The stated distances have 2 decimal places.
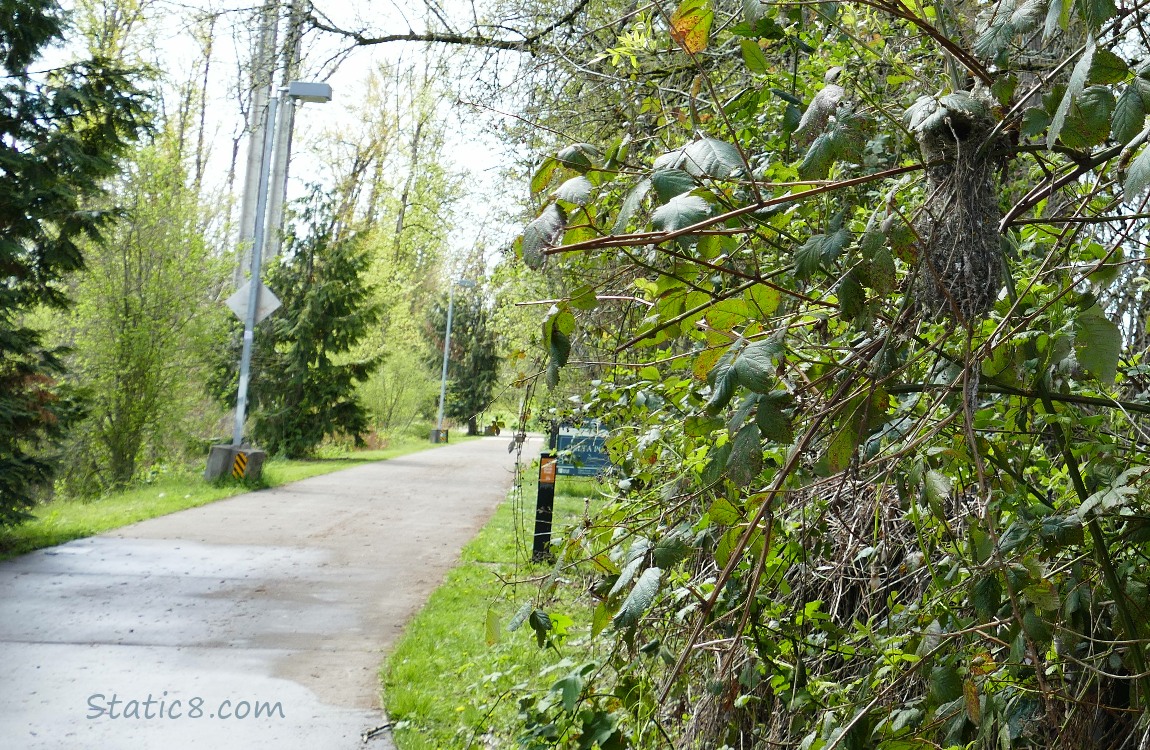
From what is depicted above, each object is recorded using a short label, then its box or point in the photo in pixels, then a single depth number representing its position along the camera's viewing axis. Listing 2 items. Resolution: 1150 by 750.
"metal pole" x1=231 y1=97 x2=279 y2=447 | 16.66
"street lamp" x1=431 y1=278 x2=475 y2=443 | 35.59
